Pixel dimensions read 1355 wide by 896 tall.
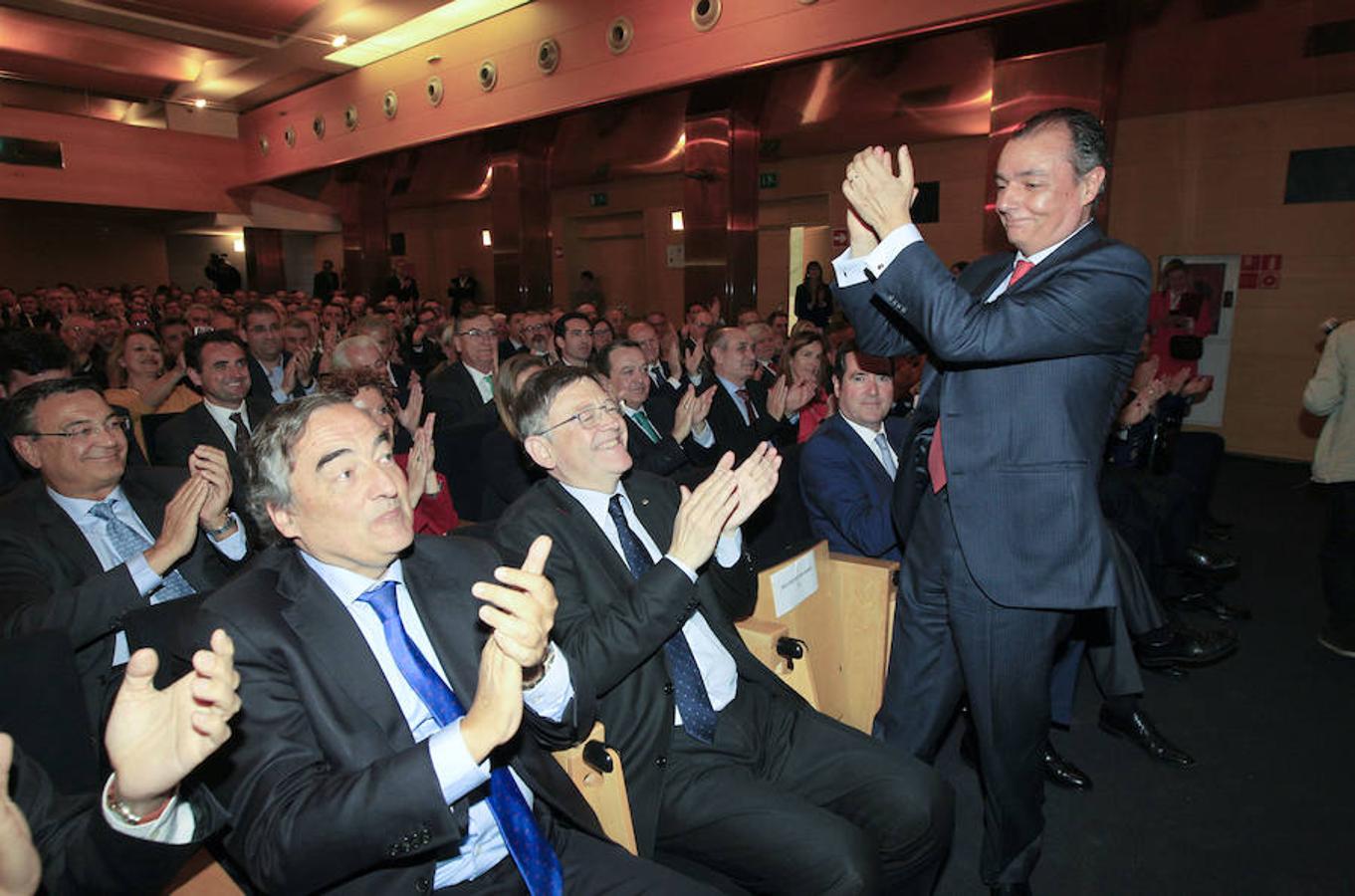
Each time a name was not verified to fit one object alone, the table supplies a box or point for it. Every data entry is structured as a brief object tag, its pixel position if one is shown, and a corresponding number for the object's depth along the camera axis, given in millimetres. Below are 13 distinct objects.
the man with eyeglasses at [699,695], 1534
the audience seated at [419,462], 2742
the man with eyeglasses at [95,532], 1837
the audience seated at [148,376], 4547
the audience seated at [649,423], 3508
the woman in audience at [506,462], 3146
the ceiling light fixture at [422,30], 9203
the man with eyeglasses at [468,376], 4827
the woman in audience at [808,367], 4062
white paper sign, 2156
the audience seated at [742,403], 4066
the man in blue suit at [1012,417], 1493
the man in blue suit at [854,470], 2559
